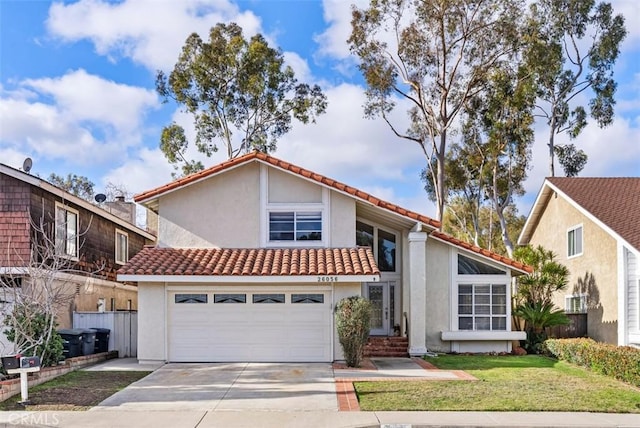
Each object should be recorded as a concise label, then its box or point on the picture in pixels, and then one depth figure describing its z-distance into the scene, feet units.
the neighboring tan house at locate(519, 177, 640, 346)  64.80
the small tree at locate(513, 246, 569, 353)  69.46
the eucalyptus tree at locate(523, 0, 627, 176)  110.22
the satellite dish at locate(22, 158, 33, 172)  65.92
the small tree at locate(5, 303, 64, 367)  46.98
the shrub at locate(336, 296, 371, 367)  54.70
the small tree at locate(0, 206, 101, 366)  46.93
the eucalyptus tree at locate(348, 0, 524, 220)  106.22
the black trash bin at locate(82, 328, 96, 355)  58.29
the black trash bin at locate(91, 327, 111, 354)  62.34
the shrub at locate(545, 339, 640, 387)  47.56
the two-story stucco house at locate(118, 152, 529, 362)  58.18
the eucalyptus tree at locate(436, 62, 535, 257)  110.83
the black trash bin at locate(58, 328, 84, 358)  56.59
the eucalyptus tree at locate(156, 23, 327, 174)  113.70
